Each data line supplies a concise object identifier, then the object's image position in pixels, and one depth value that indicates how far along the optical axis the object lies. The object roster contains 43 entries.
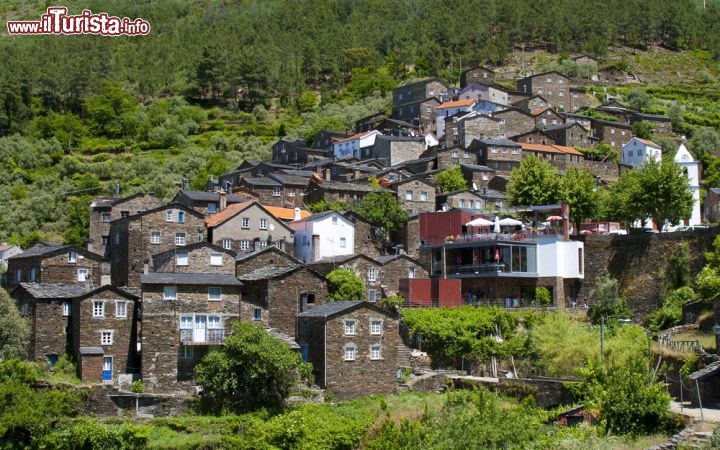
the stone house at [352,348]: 45.91
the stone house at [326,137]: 103.50
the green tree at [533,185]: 67.06
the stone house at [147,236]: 54.81
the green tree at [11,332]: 45.47
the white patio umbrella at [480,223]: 60.46
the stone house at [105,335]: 45.44
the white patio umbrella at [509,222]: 59.66
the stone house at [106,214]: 64.38
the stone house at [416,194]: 72.88
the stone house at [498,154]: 84.38
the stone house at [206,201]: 66.25
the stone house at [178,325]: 45.09
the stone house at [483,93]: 107.19
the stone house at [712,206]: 78.06
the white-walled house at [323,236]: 61.45
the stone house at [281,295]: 48.97
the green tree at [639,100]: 113.51
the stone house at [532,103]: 105.56
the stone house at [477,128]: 90.88
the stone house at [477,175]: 80.12
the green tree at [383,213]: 65.69
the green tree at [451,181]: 77.75
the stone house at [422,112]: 105.81
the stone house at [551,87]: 112.19
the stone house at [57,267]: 53.69
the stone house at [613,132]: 97.56
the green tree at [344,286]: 52.28
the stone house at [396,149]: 91.19
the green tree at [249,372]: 43.12
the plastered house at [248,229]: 59.53
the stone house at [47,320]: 47.09
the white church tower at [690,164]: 83.84
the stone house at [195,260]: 51.09
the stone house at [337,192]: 72.31
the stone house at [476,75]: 119.06
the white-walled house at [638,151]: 91.00
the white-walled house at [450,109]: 98.88
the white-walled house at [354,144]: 95.69
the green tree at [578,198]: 65.31
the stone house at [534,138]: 90.75
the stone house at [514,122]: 94.69
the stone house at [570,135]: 93.25
